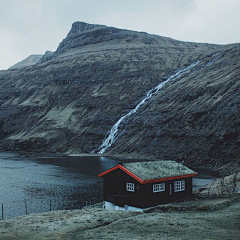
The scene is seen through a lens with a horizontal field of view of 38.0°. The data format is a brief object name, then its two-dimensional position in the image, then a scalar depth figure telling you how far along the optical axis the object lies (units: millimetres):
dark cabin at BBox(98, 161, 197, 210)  36562
